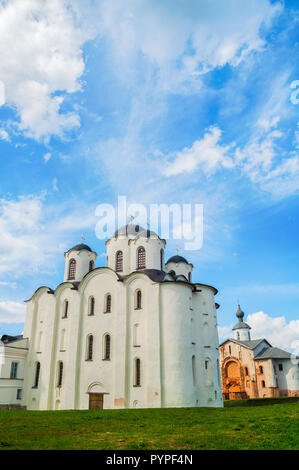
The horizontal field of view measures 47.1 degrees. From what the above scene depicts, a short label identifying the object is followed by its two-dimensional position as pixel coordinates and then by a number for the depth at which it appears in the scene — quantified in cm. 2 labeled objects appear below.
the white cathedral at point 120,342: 2265
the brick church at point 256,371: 4275
